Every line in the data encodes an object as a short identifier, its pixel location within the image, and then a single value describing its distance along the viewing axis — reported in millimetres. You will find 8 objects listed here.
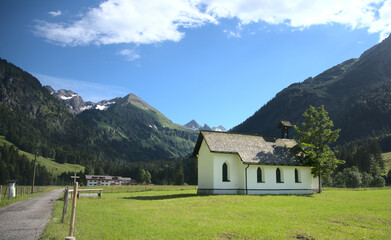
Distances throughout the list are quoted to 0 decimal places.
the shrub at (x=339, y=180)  88462
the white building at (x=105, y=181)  166625
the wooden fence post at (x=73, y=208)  9701
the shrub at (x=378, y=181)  83438
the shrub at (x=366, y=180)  85750
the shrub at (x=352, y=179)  81500
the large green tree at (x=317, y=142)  42356
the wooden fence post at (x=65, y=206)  15903
